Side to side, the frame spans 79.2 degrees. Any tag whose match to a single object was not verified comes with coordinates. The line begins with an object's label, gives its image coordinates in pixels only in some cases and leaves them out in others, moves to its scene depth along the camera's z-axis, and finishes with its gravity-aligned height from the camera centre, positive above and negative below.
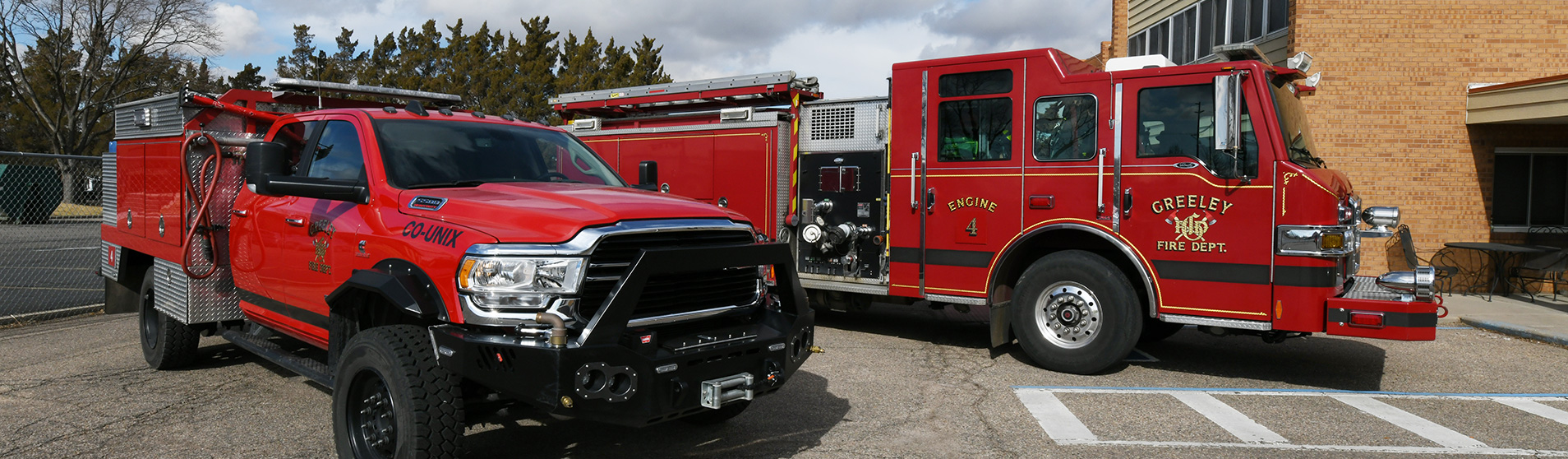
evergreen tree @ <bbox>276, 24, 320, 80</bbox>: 46.38 +6.71
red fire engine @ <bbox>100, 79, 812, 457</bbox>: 3.82 -0.37
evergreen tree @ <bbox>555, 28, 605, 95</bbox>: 33.97 +4.73
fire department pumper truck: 6.50 +0.00
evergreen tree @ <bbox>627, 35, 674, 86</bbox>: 34.66 +4.91
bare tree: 33.84 +4.63
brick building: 12.45 +1.55
